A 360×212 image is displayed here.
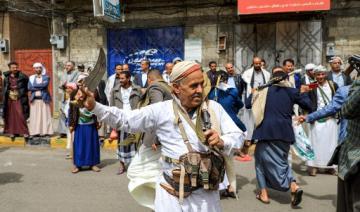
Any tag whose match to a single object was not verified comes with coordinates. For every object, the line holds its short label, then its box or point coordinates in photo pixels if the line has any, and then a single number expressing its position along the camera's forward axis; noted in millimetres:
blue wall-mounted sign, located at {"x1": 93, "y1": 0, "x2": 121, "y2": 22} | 10484
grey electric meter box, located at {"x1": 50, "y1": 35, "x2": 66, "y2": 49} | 13039
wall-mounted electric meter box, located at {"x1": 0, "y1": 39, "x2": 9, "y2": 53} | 13461
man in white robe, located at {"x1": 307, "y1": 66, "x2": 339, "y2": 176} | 7031
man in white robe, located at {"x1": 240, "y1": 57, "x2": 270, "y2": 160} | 9125
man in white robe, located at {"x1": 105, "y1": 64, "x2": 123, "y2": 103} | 9125
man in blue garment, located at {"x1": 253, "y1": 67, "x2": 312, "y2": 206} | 5438
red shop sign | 10305
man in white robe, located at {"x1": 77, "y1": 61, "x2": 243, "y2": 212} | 2756
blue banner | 12531
